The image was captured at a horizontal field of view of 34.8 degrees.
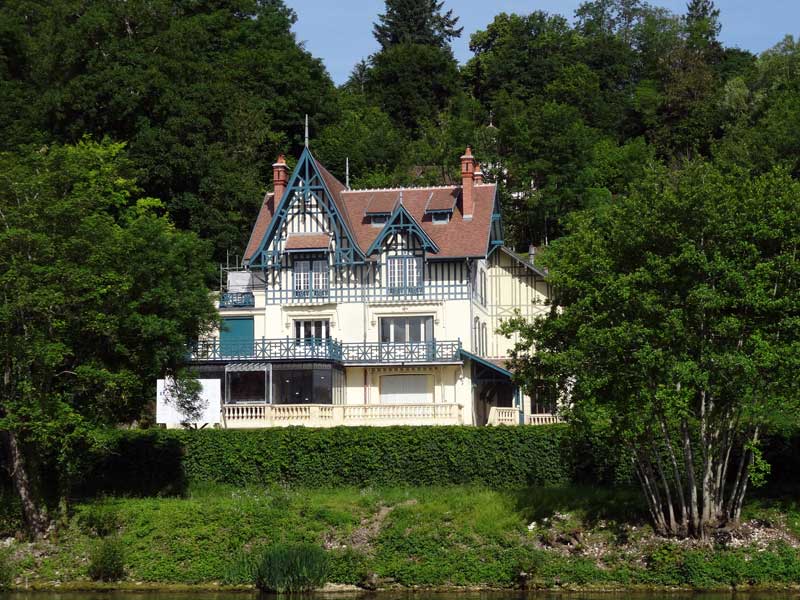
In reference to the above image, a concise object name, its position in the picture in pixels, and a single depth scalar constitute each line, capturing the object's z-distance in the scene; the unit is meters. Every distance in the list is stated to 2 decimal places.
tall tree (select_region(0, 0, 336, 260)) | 59.81
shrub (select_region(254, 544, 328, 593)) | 29.00
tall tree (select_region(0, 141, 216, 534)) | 30.72
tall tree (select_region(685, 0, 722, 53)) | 92.57
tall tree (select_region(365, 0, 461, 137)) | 88.94
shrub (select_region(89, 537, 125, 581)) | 30.20
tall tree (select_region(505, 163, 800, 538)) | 28.02
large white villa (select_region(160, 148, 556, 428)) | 45.56
